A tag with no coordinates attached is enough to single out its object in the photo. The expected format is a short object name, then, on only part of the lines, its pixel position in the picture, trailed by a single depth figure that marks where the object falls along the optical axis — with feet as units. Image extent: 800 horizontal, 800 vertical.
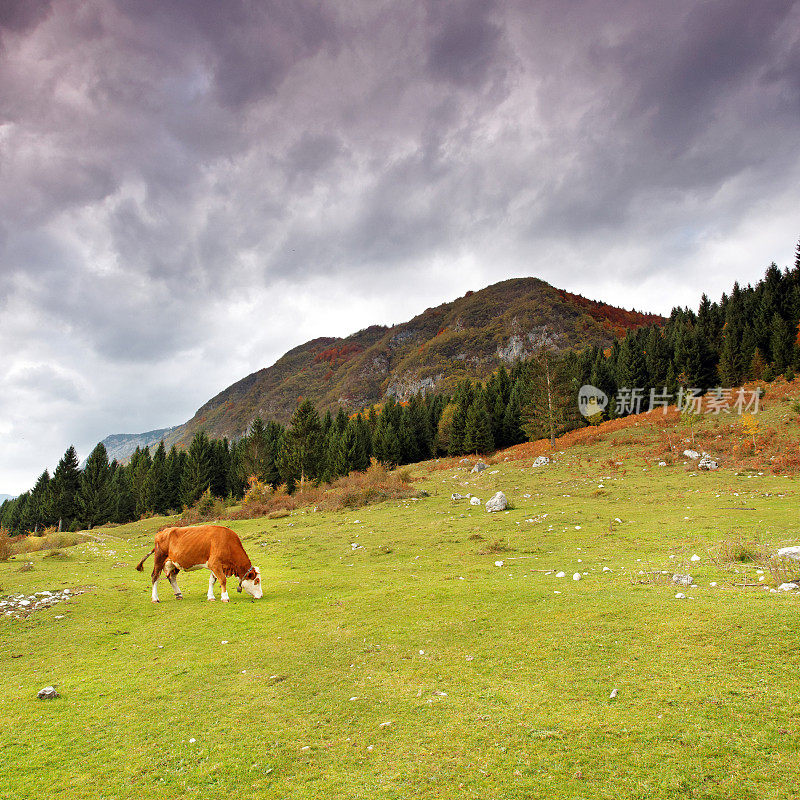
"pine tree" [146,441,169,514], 246.47
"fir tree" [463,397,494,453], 240.32
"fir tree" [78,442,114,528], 226.38
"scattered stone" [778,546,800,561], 30.68
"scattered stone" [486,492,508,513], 73.15
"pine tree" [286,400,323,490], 198.49
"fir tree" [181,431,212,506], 239.30
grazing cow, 37.83
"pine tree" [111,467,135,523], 250.78
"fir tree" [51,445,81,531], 223.71
